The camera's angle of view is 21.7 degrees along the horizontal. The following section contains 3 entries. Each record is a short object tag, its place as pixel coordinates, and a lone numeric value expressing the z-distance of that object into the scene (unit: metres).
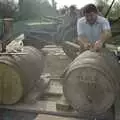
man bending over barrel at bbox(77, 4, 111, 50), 5.04
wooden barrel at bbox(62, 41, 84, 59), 6.03
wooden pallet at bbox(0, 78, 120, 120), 4.39
